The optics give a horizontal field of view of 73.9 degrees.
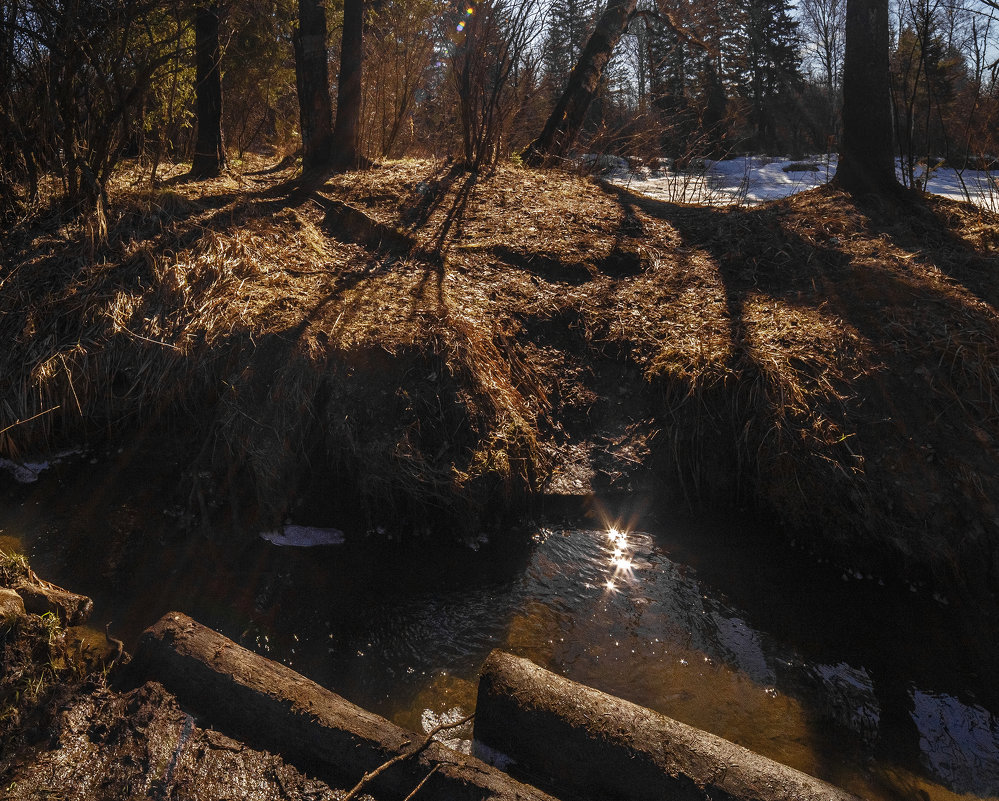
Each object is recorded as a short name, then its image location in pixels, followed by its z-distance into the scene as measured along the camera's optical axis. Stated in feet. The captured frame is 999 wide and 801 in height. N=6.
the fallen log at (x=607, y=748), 6.76
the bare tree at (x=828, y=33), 88.48
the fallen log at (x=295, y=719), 6.66
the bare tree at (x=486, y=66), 24.13
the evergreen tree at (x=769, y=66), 82.94
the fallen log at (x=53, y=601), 8.75
